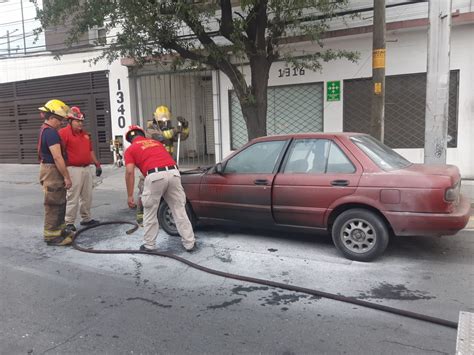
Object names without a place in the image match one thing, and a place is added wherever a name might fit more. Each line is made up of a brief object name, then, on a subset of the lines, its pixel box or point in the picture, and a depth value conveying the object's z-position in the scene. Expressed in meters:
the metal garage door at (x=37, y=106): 14.81
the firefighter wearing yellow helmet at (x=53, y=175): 5.87
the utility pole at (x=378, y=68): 6.84
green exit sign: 10.66
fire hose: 3.52
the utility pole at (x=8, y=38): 16.07
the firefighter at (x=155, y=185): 5.37
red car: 4.59
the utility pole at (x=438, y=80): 6.83
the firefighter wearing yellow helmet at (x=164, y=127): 7.62
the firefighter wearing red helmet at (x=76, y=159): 6.58
